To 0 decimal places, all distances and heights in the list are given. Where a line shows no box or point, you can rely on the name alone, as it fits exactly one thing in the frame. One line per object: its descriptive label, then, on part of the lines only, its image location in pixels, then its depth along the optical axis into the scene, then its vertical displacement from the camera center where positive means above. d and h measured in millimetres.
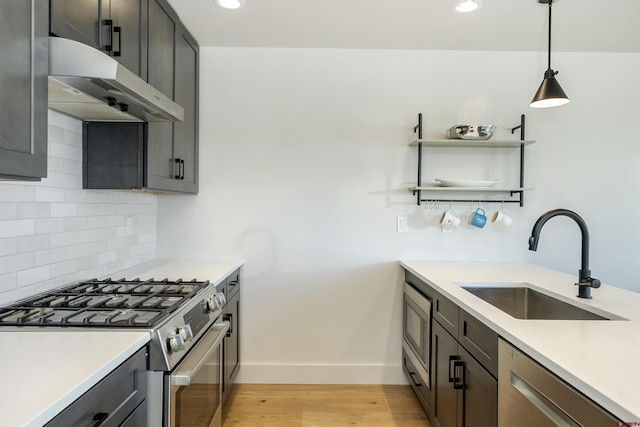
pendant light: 1924 +619
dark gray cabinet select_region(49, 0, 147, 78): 1263 +708
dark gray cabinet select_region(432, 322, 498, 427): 1368 -749
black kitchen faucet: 1571 -152
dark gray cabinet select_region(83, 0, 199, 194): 1907 +351
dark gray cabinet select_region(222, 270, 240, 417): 2195 -815
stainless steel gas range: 1165 -410
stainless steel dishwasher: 855 -497
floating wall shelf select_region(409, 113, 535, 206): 2539 +171
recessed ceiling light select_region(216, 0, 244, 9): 2078 +1148
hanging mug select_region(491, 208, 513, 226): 2643 -50
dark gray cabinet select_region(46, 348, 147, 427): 816 -490
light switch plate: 2738 -107
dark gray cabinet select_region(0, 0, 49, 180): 975 +321
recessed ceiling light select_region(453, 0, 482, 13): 2046 +1143
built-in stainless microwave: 2129 -768
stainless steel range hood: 1157 +426
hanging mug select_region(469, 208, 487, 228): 2669 -54
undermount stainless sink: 1862 -468
